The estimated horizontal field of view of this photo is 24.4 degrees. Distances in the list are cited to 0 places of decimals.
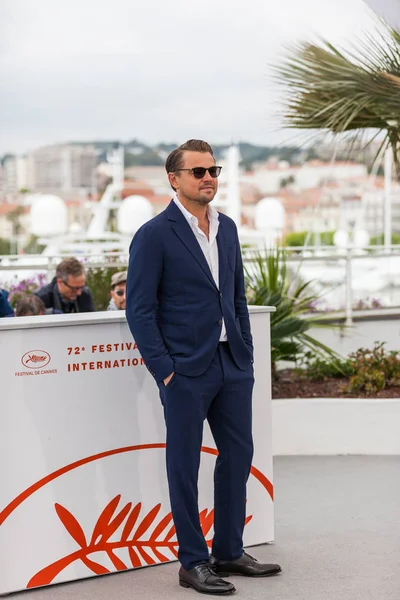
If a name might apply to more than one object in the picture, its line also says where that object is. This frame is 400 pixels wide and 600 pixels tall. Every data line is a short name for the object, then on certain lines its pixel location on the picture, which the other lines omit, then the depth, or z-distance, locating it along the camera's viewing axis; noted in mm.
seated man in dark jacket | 6527
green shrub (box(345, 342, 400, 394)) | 6562
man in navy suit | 3533
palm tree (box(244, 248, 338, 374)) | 6762
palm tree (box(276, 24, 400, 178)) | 6750
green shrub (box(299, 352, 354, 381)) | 7051
